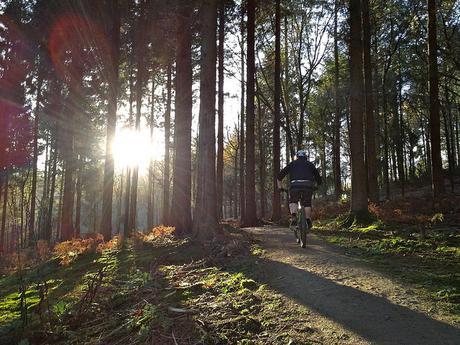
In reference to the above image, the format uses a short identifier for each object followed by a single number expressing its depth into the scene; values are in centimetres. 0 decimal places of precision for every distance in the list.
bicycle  808
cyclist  823
